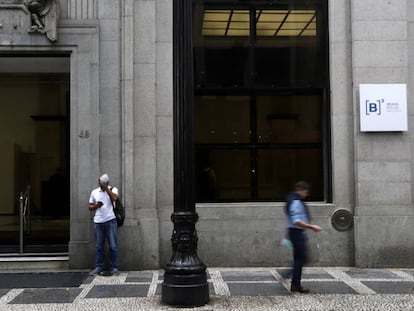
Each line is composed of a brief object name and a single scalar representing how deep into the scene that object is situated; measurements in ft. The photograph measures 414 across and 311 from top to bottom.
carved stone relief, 35.27
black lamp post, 25.36
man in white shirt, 33.37
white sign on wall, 35.91
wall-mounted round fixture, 36.24
